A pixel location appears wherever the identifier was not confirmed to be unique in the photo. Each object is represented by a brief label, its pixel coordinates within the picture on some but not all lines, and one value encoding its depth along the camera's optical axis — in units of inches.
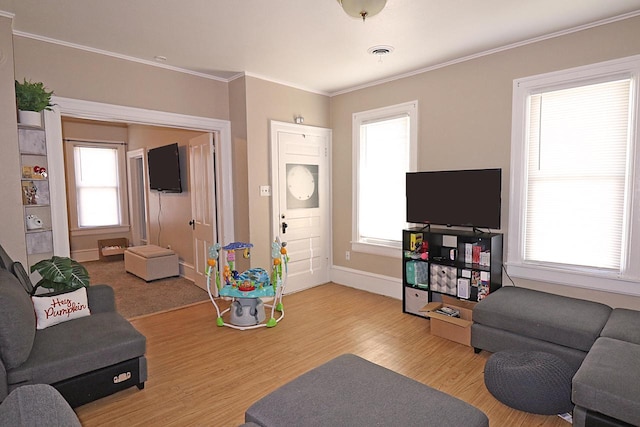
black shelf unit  134.2
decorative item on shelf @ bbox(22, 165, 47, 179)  120.4
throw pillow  99.0
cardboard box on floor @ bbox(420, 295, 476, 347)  126.6
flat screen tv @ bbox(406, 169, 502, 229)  133.4
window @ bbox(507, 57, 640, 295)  113.9
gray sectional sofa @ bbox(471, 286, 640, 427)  69.4
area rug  169.9
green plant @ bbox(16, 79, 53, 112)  113.4
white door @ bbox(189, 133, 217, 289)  180.2
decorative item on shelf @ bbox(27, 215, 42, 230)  121.4
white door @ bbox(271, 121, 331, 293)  181.0
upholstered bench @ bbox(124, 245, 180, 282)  213.9
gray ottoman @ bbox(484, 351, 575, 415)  85.9
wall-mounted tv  217.6
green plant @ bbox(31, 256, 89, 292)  110.7
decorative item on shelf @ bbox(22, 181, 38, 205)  119.9
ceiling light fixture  78.7
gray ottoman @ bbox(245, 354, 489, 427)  59.4
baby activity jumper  143.2
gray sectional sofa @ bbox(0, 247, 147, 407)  78.2
